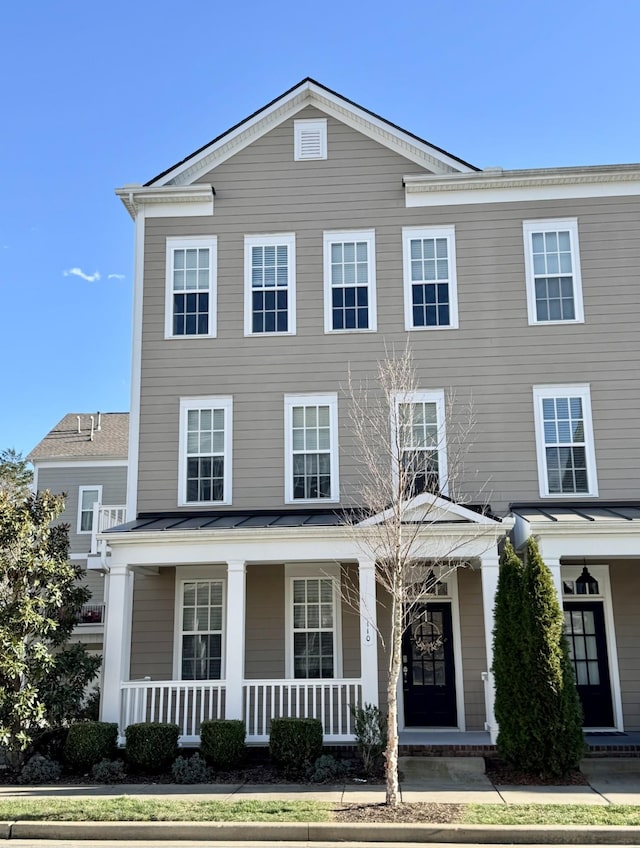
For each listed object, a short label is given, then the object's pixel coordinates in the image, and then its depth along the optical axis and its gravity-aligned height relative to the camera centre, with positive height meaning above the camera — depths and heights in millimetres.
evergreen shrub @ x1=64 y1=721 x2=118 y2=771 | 11711 -1390
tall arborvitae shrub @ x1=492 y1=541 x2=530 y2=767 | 11086 -316
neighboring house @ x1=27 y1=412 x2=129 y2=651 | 27078 +5203
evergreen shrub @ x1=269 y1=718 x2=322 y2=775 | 11594 -1388
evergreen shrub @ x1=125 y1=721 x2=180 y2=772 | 11734 -1401
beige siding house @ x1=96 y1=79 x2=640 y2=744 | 14203 +4609
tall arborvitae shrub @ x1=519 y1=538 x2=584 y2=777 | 10867 -658
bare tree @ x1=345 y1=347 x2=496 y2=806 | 10305 +2061
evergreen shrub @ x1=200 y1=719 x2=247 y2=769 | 11766 -1385
